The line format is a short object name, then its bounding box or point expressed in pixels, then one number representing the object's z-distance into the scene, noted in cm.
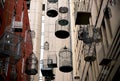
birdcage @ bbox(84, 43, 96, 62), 1139
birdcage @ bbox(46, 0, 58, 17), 1326
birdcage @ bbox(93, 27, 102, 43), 1092
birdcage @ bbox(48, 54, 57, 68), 1552
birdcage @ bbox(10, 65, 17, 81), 1392
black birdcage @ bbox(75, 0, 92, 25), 1062
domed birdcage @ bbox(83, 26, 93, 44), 1065
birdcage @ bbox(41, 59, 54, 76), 1508
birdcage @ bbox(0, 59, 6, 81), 1121
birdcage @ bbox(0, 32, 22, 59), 1034
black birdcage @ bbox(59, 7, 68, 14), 1494
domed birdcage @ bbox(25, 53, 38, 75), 1247
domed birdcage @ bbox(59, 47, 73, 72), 1628
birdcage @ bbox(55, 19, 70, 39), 1199
